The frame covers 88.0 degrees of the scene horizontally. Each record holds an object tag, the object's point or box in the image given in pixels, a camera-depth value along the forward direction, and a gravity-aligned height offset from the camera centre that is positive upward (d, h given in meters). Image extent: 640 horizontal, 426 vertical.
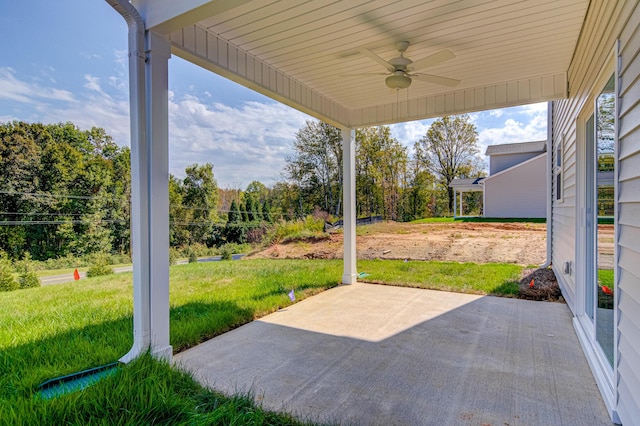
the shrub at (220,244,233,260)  9.44 -1.23
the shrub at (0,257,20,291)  5.31 -1.10
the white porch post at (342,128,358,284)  5.22 +0.08
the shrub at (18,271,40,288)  5.60 -1.20
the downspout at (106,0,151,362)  2.31 +0.73
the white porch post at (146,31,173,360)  2.37 +0.18
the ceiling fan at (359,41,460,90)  2.85 +1.29
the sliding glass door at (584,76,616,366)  2.05 -0.07
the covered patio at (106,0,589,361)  2.35 +1.52
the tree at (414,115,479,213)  17.30 +3.20
